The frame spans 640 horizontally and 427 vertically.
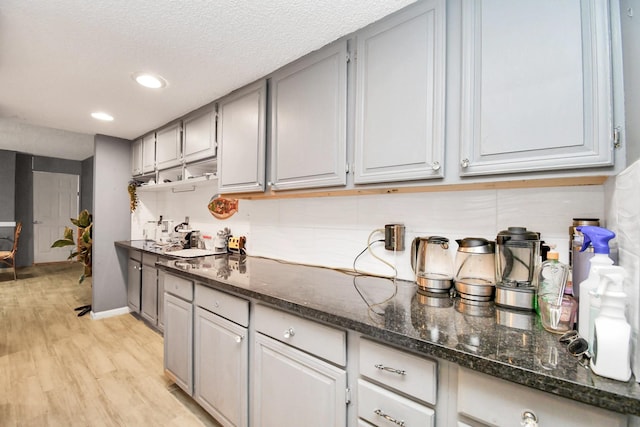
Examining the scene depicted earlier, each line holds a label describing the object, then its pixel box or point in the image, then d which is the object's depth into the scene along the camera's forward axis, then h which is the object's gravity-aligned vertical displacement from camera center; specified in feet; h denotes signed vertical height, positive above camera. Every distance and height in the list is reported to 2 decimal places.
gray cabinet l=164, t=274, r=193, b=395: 5.99 -2.61
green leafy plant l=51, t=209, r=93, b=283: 11.98 -1.25
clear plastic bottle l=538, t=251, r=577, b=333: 2.92 -0.88
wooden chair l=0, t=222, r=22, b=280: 16.58 -2.47
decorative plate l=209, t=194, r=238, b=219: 8.79 +0.22
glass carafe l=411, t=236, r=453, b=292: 4.43 -0.75
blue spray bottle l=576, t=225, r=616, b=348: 2.44 -0.55
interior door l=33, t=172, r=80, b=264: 21.13 +0.24
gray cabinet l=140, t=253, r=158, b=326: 9.61 -2.67
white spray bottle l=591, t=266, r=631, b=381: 2.03 -0.85
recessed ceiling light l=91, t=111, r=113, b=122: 8.87 +3.12
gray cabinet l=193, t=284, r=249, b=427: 4.79 -2.60
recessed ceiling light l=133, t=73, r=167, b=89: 6.43 +3.11
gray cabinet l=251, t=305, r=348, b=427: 3.59 -2.21
